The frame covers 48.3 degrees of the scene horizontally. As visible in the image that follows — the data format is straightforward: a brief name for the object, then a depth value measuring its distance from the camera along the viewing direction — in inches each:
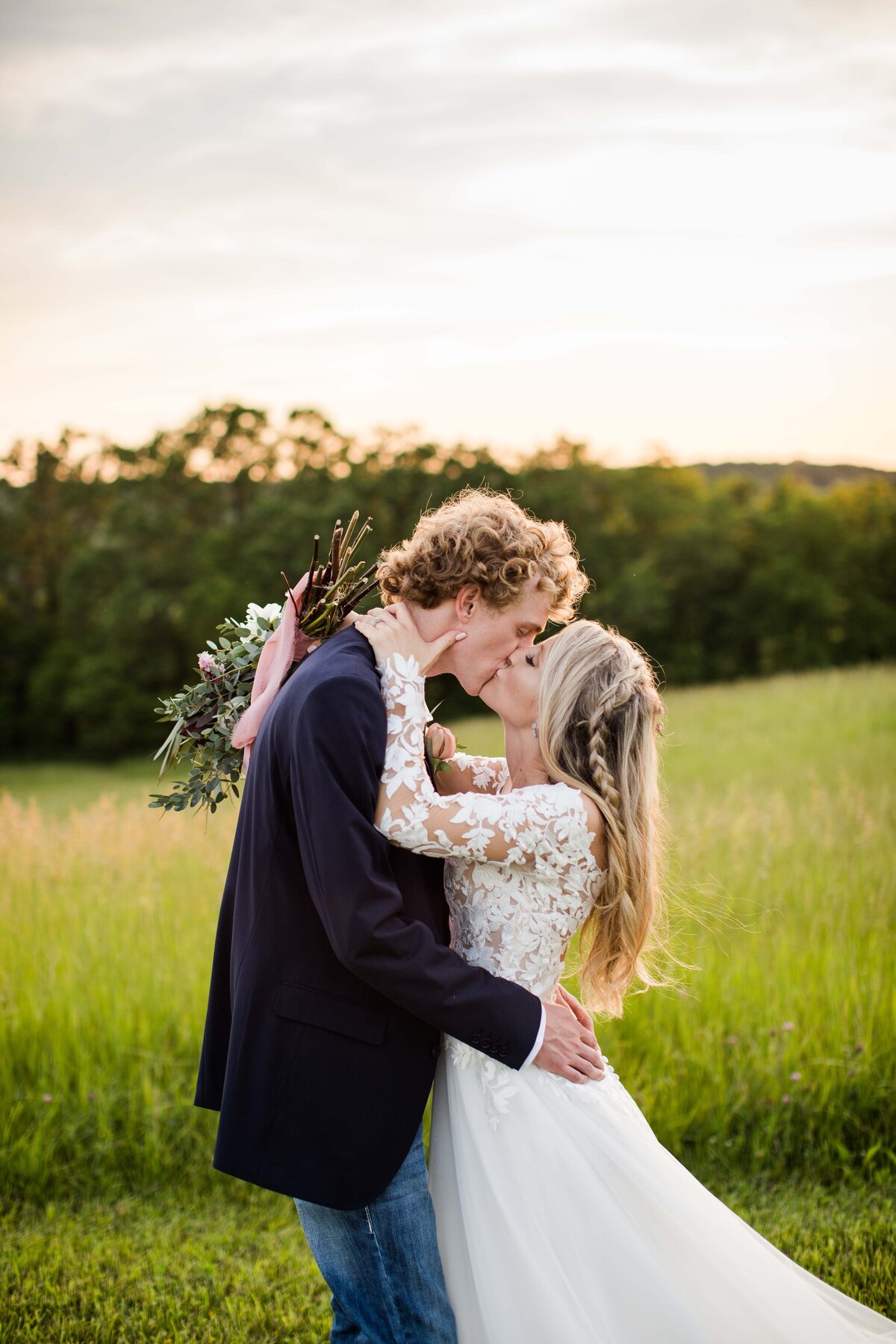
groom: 92.3
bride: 99.0
